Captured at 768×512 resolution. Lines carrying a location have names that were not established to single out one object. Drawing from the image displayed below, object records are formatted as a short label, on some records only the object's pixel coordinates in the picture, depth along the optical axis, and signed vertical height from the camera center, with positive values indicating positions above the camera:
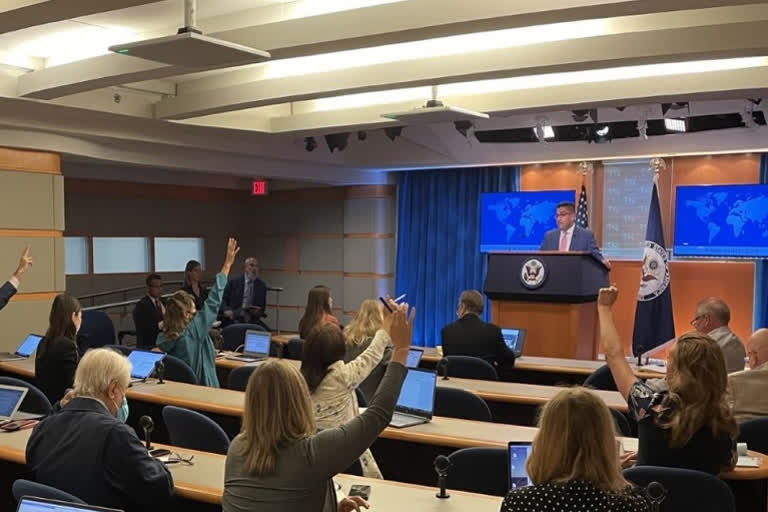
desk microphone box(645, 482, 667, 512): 2.43 -0.88
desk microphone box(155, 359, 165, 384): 5.51 -1.08
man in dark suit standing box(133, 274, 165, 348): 7.57 -0.93
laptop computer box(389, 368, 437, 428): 4.21 -1.00
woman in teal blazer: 5.67 -0.79
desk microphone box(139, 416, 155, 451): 3.31 -0.89
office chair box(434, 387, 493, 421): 4.47 -1.08
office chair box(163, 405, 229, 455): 3.64 -1.03
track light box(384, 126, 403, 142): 9.11 +1.18
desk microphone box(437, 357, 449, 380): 5.38 -1.03
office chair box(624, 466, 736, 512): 2.76 -0.97
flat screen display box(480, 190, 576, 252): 10.02 +0.15
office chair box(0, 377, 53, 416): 4.35 -1.05
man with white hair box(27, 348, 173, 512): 2.79 -0.88
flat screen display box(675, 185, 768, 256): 8.51 +0.14
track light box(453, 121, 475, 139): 9.16 +1.28
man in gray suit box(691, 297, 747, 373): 4.99 -0.67
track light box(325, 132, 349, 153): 9.40 +1.10
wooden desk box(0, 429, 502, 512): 2.86 -1.08
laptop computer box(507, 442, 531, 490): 2.91 -0.92
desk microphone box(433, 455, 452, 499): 2.86 -0.92
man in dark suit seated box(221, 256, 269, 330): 10.82 -1.07
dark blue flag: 8.31 -0.89
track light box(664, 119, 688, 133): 8.67 +1.24
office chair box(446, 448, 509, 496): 3.16 -1.04
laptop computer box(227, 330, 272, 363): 6.98 -1.13
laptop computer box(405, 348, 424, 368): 5.75 -1.01
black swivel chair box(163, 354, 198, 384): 5.68 -1.11
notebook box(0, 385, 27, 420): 4.11 -0.98
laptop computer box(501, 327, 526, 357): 6.80 -1.02
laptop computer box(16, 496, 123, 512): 2.15 -0.84
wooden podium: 7.15 -0.69
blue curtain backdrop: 11.10 -0.18
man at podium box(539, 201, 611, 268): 7.86 -0.06
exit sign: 11.65 +0.60
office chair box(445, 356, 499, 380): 5.70 -1.08
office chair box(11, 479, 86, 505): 2.44 -0.90
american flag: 9.41 +0.22
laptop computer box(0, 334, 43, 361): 7.03 -1.21
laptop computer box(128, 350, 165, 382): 5.64 -1.05
